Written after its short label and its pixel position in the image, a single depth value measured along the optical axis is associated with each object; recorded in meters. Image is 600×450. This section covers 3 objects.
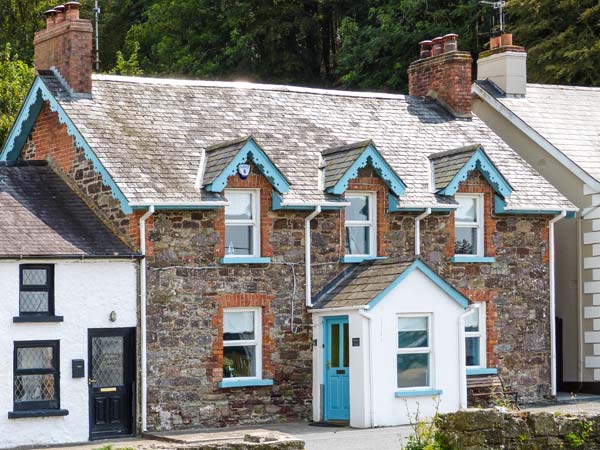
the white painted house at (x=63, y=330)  26.03
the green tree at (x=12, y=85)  41.28
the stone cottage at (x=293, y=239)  27.66
